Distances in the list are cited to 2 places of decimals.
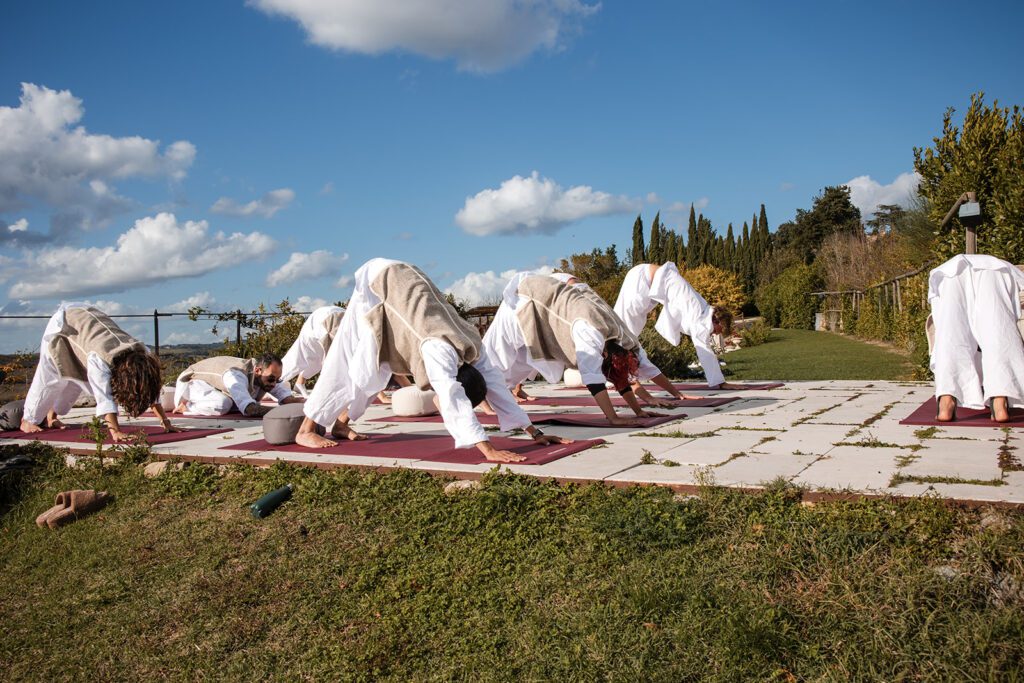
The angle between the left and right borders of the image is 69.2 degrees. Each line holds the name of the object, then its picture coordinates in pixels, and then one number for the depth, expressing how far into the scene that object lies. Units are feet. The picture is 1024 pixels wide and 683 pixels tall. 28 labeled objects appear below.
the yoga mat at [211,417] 25.54
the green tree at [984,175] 25.91
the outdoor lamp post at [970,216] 23.76
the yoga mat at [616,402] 24.20
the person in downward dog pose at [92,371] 19.90
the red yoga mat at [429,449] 14.92
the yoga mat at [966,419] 16.42
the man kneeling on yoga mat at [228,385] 25.32
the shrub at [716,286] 96.73
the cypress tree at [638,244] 136.56
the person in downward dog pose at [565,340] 19.38
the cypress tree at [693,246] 143.90
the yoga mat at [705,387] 29.17
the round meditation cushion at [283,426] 17.78
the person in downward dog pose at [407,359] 14.74
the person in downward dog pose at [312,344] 26.63
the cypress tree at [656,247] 130.87
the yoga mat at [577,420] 19.53
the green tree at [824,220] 149.48
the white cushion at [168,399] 28.02
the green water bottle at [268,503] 13.12
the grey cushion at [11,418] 23.08
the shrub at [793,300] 100.32
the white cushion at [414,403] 24.00
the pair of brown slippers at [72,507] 14.62
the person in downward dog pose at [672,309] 27.86
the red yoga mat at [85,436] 20.07
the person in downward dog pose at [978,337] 16.37
